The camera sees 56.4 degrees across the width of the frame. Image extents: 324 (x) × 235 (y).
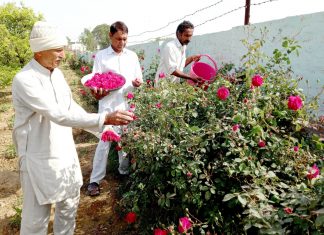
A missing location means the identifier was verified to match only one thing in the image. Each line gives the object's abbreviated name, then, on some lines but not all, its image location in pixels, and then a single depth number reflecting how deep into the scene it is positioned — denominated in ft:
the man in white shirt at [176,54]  11.77
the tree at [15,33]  26.27
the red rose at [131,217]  6.58
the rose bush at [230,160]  4.67
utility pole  12.48
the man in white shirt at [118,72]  10.50
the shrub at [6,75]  24.26
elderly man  5.75
